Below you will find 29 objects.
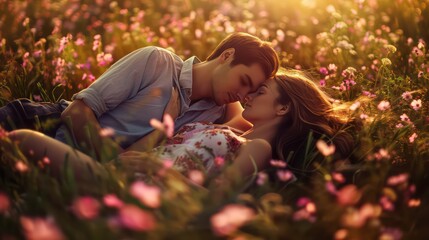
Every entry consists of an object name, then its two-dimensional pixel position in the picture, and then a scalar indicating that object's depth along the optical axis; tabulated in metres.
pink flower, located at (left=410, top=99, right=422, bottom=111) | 3.67
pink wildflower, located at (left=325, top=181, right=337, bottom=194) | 2.15
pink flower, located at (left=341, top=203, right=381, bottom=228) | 1.77
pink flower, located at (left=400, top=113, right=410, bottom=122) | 3.70
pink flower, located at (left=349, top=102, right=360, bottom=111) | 3.38
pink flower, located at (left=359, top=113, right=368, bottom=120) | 3.60
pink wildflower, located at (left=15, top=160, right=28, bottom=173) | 2.17
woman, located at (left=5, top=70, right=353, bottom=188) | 2.98
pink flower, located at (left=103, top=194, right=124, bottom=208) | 1.68
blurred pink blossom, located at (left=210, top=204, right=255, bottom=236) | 1.53
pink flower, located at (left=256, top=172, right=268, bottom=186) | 2.22
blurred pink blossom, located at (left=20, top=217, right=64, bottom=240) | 1.41
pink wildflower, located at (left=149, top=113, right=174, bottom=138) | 2.07
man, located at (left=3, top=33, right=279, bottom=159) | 3.58
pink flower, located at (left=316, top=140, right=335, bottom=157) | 2.29
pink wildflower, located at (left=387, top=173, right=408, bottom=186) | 2.09
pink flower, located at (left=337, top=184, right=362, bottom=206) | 1.86
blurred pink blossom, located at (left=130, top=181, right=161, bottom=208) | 1.54
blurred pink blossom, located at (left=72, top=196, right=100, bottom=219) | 1.58
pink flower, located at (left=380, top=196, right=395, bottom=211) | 2.17
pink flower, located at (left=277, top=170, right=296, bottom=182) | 2.26
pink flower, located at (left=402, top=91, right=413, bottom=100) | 3.74
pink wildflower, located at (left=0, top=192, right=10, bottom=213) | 1.67
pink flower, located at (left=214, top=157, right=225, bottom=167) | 2.62
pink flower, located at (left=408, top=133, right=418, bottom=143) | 3.54
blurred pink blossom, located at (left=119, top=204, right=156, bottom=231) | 1.46
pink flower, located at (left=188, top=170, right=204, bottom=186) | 1.96
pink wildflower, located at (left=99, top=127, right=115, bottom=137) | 2.17
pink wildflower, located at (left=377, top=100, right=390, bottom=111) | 3.33
